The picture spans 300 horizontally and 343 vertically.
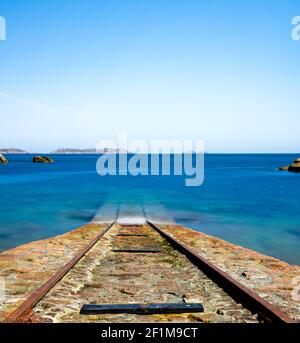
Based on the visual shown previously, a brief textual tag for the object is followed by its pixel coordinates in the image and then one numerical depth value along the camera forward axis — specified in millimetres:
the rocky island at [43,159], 129125
